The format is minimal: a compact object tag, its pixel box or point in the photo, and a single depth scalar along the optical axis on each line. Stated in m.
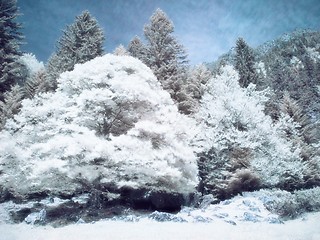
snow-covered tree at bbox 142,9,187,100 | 25.39
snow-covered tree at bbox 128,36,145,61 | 31.94
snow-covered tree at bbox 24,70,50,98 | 24.46
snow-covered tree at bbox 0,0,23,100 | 25.27
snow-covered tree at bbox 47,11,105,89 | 25.12
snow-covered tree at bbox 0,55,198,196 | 13.71
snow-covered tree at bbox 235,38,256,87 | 32.19
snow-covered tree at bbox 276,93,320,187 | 25.87
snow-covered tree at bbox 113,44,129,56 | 27.85
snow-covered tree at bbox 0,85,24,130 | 20.88
